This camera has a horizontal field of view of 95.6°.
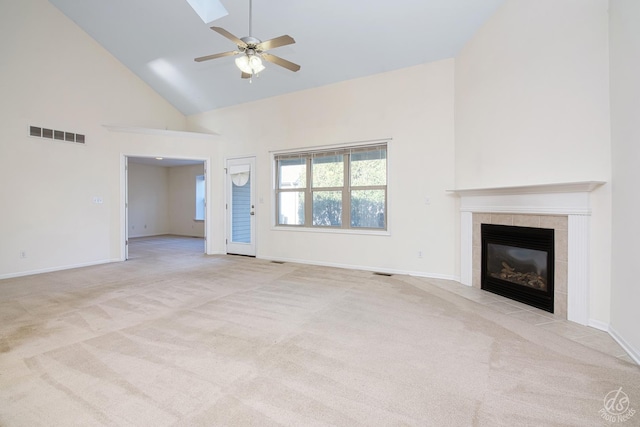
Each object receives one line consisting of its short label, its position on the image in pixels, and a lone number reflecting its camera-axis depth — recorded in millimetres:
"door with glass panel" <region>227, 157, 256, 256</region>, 6449
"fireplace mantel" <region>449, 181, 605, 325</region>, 2861
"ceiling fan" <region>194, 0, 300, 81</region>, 2991
